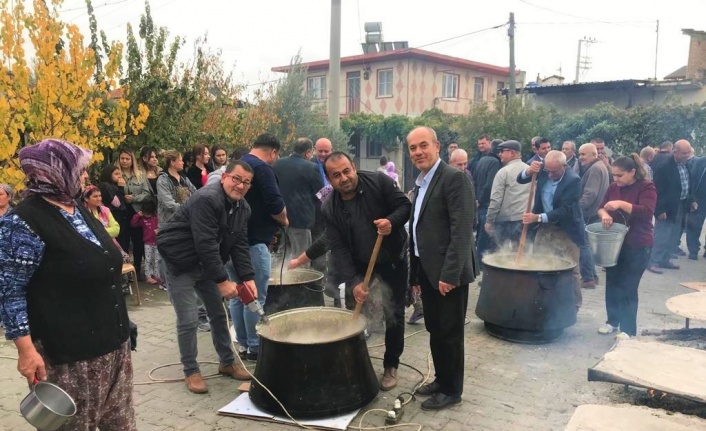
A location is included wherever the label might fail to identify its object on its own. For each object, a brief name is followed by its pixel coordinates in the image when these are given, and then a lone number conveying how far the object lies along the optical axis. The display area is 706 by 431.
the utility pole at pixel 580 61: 43.31
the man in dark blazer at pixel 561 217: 5.56
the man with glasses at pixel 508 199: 6.30
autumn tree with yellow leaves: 4.88
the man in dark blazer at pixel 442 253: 3.49
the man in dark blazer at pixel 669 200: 8.20
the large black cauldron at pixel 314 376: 3.44
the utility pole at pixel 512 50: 20.03
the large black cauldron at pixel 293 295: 4.71
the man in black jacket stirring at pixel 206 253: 3.65
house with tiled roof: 26.16
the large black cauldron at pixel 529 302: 4.79
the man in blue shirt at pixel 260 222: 4.48
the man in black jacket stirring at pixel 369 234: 3.88
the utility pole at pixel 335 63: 12.11
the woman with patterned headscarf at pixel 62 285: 2.21
